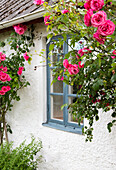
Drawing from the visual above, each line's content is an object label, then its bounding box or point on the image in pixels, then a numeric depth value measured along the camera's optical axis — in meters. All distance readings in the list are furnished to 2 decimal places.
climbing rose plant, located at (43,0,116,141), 2.24
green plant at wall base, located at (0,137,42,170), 4.12
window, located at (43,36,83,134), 4.18
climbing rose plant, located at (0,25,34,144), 4.64
